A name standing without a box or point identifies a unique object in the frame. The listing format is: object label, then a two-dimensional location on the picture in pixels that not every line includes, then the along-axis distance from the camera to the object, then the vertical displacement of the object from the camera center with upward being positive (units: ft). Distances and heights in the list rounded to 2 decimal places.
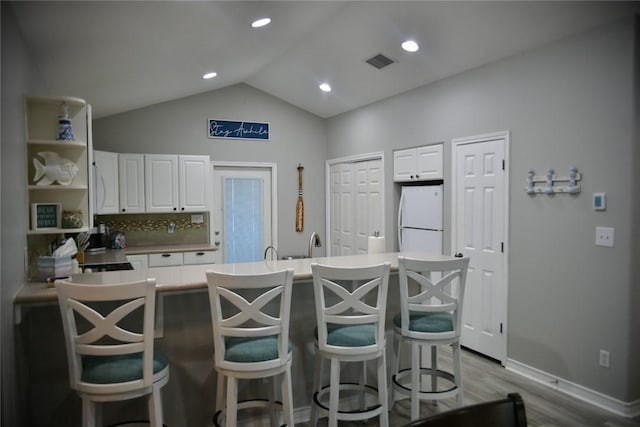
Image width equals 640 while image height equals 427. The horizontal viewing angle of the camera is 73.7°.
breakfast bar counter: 7.22 -2.44
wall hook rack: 10.44 +0.60
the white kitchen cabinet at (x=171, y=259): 16.75 -2.07
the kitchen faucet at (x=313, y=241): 10.39 -0.84
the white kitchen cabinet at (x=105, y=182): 15.71 +0.98
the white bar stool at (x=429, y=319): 7.95 -2.24
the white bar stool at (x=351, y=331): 7.33 -2.27
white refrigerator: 14.82 -0.46
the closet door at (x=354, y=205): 18.43 +0.09
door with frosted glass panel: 20.44 -0.26
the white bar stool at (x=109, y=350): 6.02 -2.04
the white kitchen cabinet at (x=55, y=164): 8.30 +0.90
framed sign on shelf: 8.20 -0.15
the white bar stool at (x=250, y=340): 6.64 -2.21
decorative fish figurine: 8.30 +0.77
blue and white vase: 8.37 +1.62
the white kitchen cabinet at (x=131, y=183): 17.07 +1.01
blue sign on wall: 19.94 +3.72
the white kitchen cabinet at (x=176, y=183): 17.54 +1.04
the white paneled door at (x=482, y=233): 12.48 -0.82
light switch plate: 9.72 -0.70
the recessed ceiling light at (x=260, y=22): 11.48 +5.06
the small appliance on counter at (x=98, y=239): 17.07 -1.25
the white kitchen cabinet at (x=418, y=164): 14.74 +1.57
